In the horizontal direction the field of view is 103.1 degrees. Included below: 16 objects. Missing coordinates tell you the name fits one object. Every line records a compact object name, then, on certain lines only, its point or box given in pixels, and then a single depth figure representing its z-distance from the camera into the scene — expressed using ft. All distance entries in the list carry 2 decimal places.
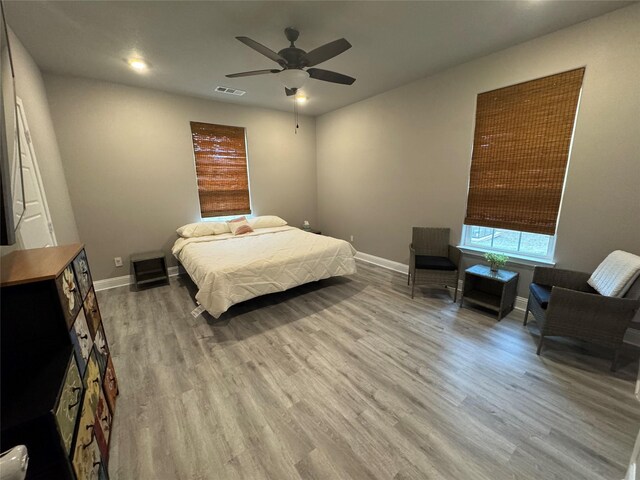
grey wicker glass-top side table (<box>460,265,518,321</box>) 8.81
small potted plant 8.94
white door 6.40
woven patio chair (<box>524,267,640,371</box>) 6.11
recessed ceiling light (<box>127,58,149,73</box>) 9.21
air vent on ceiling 12.00
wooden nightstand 11.80
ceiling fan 6.76
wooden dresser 2.76
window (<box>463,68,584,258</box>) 8.21
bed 8.50
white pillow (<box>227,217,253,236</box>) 13.73
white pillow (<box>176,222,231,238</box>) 12.76
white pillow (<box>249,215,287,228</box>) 14.98
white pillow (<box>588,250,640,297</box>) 6.38
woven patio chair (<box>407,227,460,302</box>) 10.22
